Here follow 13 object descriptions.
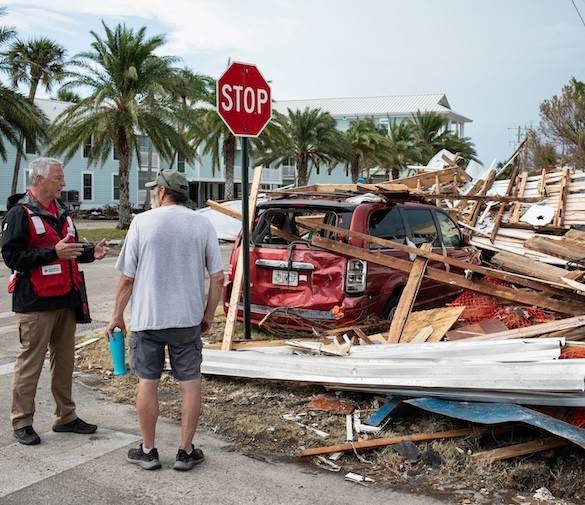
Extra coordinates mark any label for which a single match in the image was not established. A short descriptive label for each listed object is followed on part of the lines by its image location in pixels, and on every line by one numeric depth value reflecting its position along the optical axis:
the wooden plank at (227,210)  7.20
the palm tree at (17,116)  22.92
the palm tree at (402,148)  41.12
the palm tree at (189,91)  24.97
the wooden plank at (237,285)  5.81
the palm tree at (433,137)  43.66
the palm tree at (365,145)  38.19
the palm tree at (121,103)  23.42
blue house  44.12
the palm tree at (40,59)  35.19
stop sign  6.00
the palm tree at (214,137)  30.53
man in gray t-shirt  3.79
